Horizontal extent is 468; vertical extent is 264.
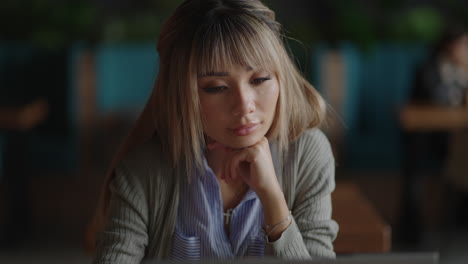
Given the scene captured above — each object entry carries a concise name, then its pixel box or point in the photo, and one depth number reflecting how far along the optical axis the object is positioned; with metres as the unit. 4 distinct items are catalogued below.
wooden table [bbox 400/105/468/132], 3.60
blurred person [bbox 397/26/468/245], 3.81
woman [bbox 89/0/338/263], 1.12
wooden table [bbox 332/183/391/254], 1.53
